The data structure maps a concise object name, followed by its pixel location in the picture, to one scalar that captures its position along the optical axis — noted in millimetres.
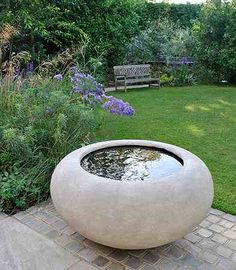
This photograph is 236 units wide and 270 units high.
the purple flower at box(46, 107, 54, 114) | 3734
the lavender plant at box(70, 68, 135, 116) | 4191
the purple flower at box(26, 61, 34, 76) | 6797
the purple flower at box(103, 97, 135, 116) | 4156
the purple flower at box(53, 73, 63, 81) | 4397
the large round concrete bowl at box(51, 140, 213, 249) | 2078
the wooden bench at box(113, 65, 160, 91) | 9531
